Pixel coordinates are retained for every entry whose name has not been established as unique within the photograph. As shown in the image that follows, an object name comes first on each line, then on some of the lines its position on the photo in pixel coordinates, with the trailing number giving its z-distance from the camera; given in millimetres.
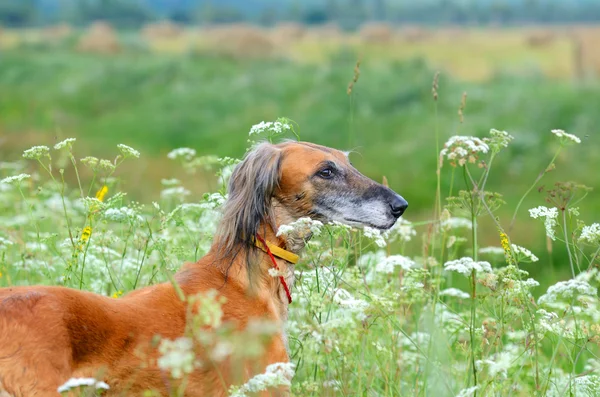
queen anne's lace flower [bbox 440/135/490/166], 10047
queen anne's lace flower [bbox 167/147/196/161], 14281
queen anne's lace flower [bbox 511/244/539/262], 10310
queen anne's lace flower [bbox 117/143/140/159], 11773
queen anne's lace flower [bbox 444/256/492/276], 9352
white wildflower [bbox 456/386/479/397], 8428
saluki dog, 8336
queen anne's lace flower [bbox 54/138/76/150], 11512
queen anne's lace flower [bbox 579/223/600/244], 9680
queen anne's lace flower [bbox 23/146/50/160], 11453
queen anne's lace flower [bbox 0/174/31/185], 11320
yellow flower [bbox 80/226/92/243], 11920
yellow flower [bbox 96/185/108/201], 13111
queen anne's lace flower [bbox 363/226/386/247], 9827
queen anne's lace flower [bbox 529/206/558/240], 9930
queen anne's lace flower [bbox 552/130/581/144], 10602
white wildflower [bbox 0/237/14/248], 12349
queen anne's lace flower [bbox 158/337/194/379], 6270
